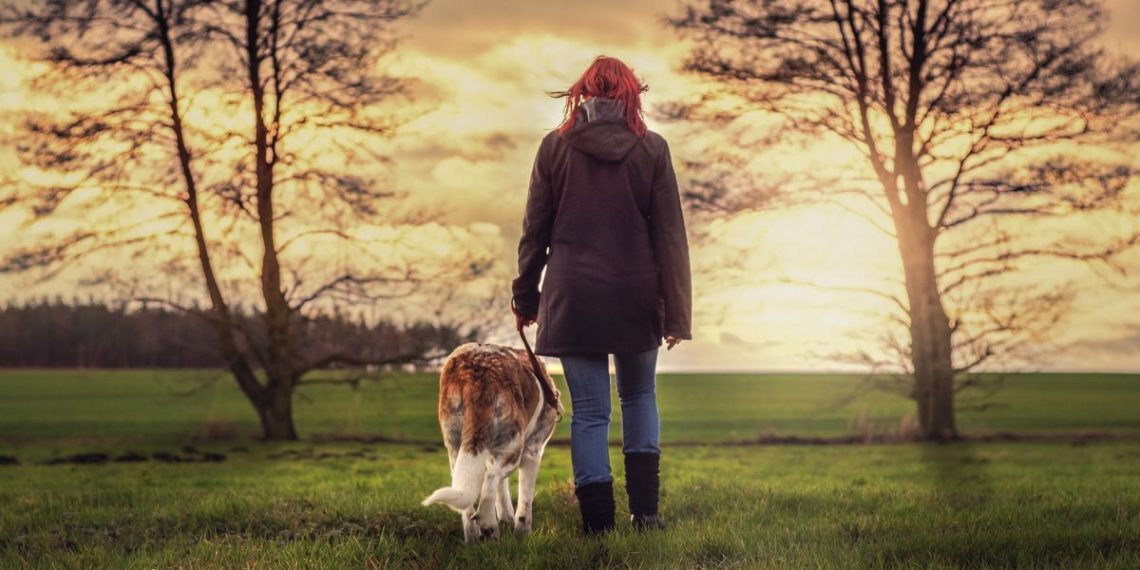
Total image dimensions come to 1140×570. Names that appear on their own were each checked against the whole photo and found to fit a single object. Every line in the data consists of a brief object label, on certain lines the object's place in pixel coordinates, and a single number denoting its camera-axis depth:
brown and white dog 4.90
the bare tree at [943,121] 17.53
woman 5.02
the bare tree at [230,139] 17.73
